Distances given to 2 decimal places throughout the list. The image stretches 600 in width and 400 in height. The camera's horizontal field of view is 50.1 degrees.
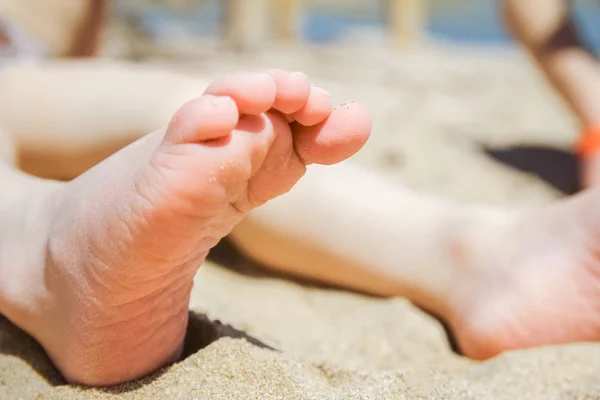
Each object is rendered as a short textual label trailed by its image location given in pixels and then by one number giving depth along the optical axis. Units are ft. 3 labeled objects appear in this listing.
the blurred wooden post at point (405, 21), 12.60
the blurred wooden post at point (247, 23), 11.00
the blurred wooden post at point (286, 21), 12.00
